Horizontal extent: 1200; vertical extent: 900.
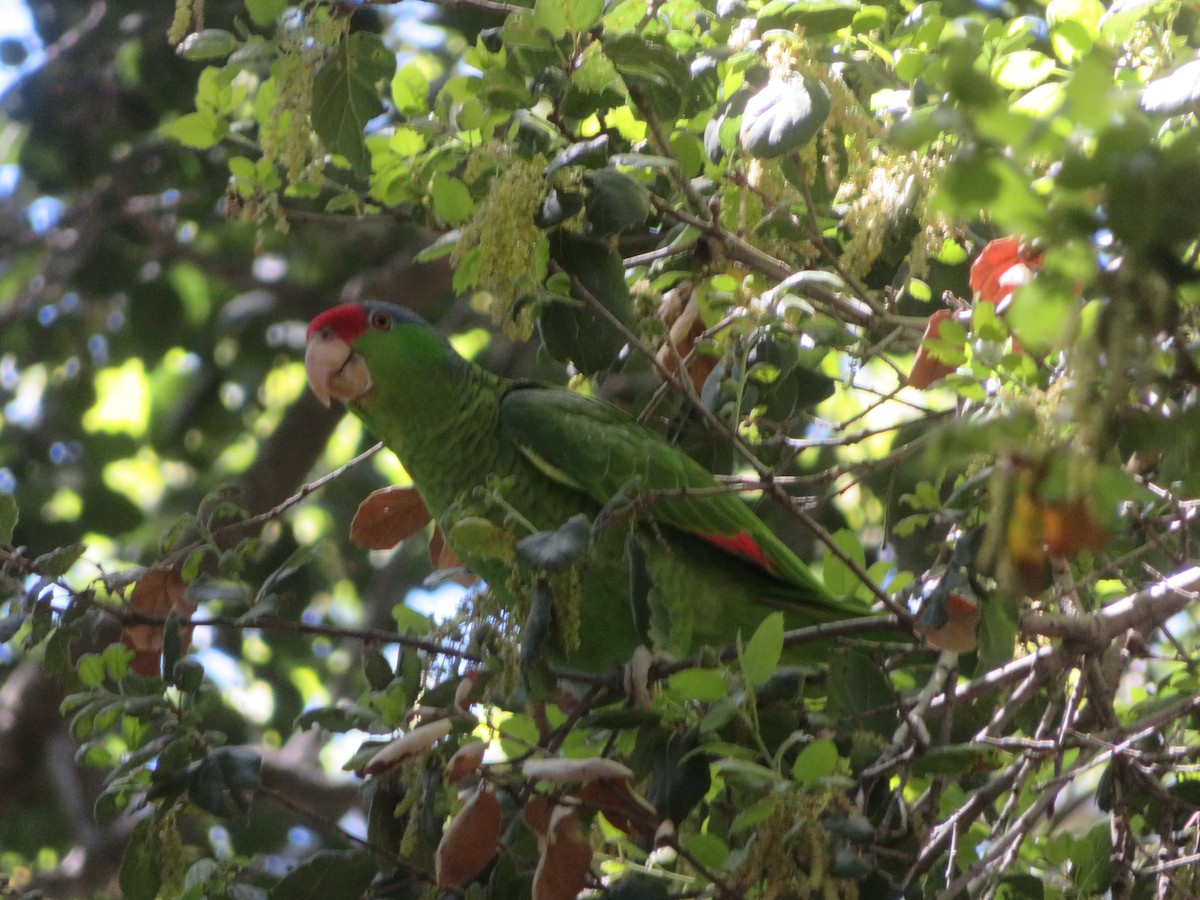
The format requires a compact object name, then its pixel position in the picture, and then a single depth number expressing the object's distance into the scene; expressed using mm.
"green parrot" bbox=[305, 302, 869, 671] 7625
